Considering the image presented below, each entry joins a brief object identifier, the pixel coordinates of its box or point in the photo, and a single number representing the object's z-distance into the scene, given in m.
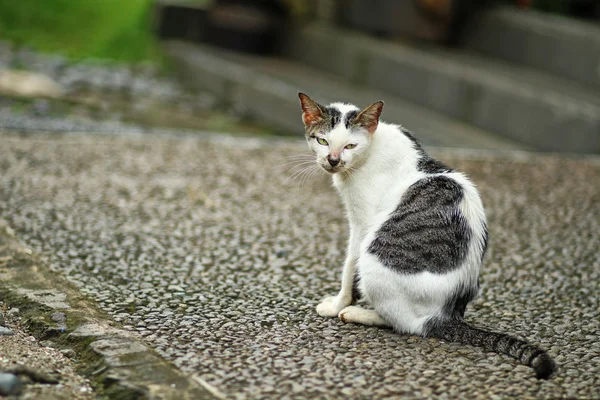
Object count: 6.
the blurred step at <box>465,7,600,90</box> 15.12
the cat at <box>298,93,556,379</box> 6.25
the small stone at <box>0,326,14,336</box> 6.28
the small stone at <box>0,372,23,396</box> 5.22
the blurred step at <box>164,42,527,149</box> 14.52
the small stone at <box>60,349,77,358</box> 6.02
